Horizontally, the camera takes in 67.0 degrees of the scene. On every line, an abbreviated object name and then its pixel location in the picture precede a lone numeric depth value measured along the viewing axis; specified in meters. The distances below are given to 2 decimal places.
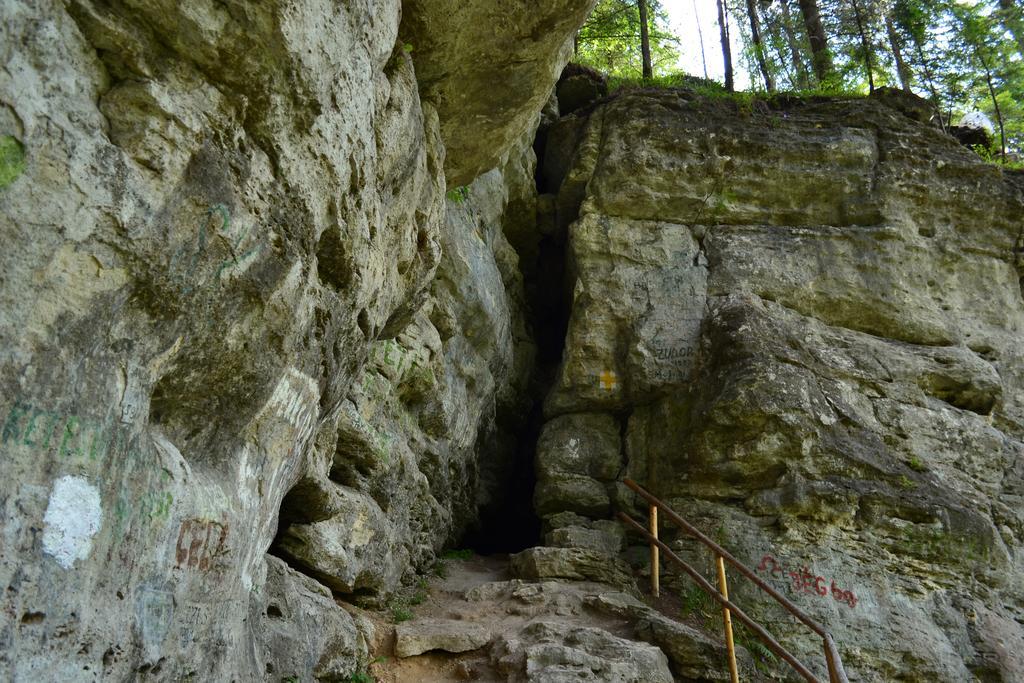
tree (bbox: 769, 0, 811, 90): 17.14
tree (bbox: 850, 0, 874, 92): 16.09
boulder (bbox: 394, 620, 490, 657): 6.41
